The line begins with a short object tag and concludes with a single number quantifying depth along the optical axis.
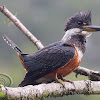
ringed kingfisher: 7.03
